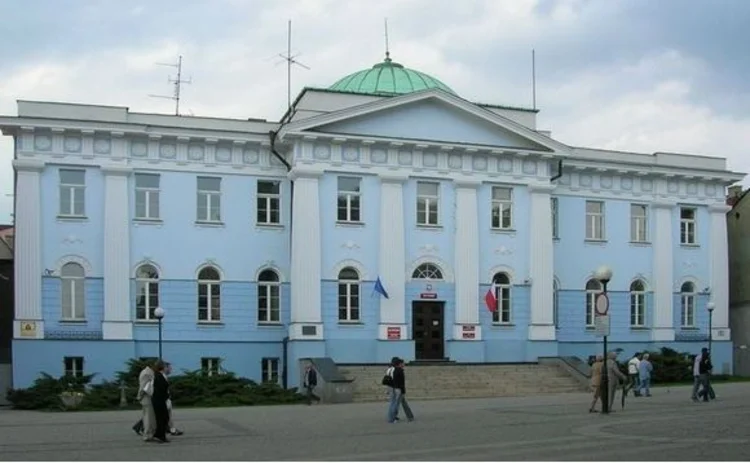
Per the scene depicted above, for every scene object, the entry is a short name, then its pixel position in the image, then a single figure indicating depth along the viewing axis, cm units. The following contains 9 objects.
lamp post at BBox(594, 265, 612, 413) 2616
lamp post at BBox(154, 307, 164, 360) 3466
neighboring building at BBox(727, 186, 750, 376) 4950
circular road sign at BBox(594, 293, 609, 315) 2673
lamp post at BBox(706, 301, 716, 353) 4210
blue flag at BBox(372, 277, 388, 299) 4025
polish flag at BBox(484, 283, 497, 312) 4191
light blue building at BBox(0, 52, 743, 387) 3862
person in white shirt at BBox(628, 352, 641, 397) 3496
